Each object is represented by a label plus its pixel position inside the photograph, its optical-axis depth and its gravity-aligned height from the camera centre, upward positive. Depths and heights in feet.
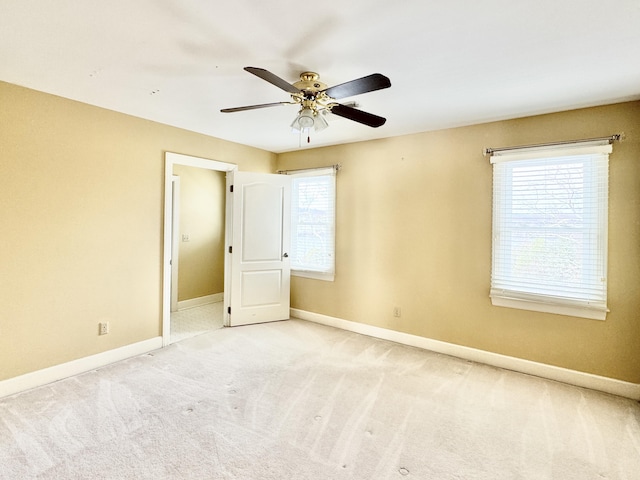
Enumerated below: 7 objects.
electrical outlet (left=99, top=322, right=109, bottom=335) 10.07 -2.95
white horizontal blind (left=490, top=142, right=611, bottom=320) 8.96 +0.49
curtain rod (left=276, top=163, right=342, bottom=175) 13.99 +3.39
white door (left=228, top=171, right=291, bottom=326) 13.93 -0.40
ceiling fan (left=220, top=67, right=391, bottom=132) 6.56 +3.09
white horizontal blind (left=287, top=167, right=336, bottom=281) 14.38 +0.85
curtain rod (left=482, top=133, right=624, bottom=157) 8.71 +3.06
